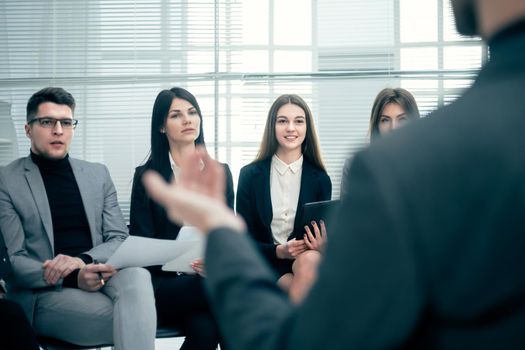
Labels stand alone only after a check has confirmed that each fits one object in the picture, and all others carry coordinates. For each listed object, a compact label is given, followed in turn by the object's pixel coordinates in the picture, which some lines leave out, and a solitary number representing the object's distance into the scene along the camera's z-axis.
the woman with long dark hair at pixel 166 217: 3.39
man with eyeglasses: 3.26
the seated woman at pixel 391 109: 4.12
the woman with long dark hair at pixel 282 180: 3.99
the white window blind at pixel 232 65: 4.98
